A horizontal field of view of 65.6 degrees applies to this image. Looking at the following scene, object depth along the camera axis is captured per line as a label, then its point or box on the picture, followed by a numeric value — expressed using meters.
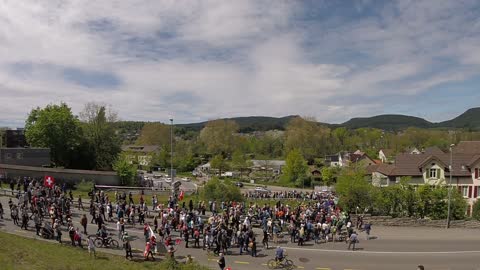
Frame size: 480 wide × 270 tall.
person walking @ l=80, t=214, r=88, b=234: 24.61
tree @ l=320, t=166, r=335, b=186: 91.50
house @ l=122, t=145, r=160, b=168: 120.31
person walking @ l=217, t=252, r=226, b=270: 19.62
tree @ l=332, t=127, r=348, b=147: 158.80
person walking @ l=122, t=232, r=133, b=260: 20.94
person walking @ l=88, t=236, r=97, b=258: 20.89
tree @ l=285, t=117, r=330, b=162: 126.25
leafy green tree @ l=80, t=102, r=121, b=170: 69.69
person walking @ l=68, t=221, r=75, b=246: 22.44
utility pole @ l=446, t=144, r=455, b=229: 33.08
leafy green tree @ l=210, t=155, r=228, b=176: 106.20
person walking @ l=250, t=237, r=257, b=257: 23.64
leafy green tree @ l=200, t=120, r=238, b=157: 134.50
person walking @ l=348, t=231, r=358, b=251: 25.67
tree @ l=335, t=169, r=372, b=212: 36.16
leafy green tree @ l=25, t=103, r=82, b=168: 62.53
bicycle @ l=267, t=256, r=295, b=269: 21.59
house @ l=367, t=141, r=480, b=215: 49.91
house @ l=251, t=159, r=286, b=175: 113.06
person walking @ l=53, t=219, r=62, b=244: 22.94
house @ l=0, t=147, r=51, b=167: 53.53
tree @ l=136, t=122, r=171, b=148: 163.25
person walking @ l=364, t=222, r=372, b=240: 28.67
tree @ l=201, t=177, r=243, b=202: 37.50
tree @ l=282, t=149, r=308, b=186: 92.00
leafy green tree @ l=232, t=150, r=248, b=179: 109.46
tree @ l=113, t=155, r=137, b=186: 50.91
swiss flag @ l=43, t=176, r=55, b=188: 32.75
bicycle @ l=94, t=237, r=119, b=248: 23.39
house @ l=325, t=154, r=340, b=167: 123.96
